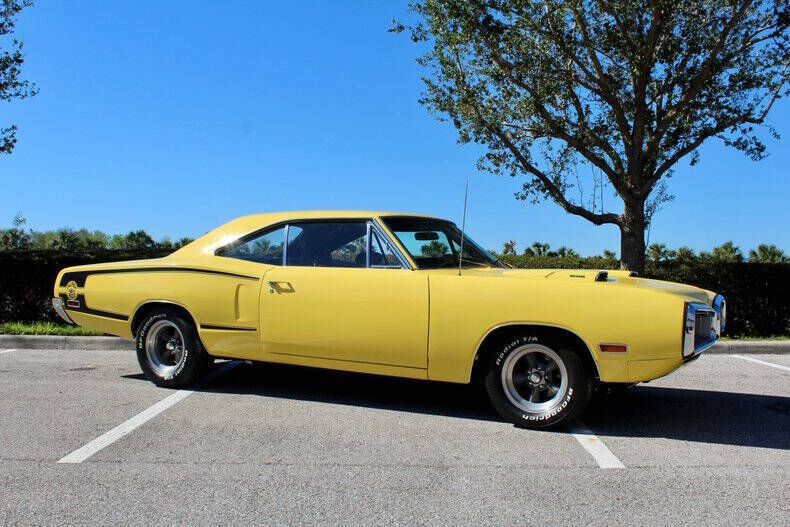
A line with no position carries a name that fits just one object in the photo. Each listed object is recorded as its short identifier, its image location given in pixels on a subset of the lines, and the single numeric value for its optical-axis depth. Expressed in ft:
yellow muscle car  14.39
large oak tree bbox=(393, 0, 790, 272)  37.11
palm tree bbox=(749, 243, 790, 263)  85.10
